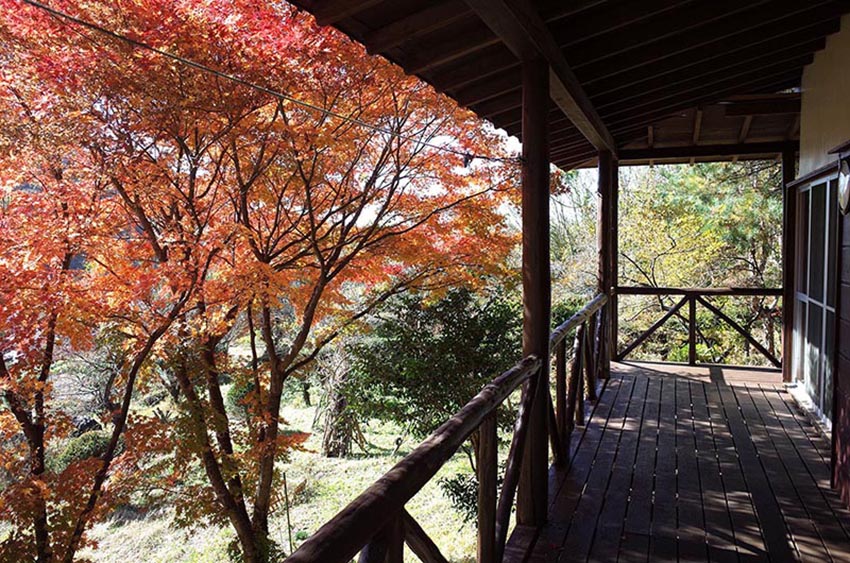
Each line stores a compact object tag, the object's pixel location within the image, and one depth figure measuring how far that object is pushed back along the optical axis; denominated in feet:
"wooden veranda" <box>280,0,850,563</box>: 6.36
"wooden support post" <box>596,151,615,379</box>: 17.40
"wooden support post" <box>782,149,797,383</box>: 16.16
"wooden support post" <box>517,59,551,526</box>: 8.00
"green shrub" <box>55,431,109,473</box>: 31.04
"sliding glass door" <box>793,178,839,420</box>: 12.59
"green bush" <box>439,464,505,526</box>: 19.92
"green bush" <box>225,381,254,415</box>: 34.69
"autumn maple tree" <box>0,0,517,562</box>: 14.53
